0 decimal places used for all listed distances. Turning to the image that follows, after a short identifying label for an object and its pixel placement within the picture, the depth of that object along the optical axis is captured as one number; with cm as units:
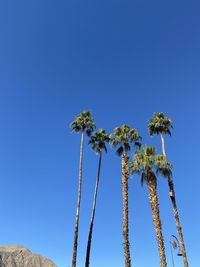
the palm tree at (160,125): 2362
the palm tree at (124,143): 2076
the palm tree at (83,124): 2692
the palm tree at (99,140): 2808
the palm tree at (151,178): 1723
